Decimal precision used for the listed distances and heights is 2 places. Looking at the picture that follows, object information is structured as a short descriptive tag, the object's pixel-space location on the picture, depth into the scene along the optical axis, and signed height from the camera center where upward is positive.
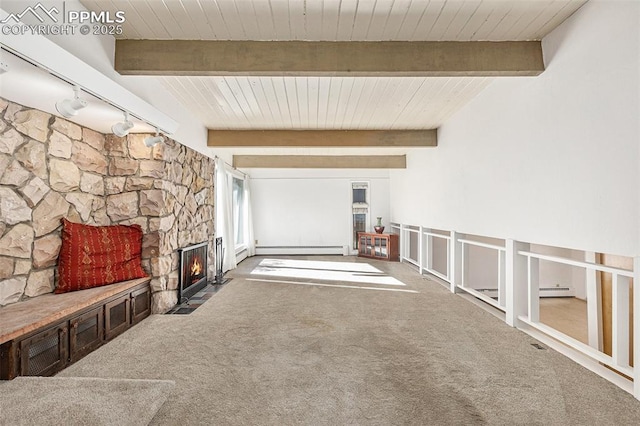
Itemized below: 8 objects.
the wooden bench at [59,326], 1.88 -0.84
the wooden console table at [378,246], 7.55 -0.94
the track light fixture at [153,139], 3.13 +0.74
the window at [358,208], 8.73 +0.02
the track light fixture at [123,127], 2.66 +0.75
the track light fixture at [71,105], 2.05 +0.73
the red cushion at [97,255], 2.68 -0.41
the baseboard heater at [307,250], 8.59 -1.12
